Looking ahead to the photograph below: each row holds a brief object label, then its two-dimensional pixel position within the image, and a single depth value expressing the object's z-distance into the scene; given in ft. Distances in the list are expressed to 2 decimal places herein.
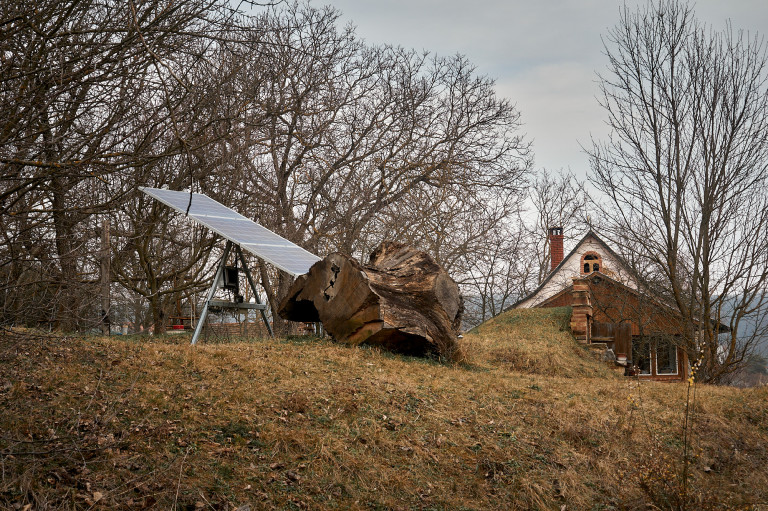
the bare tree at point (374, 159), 65.92
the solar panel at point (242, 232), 32.89
